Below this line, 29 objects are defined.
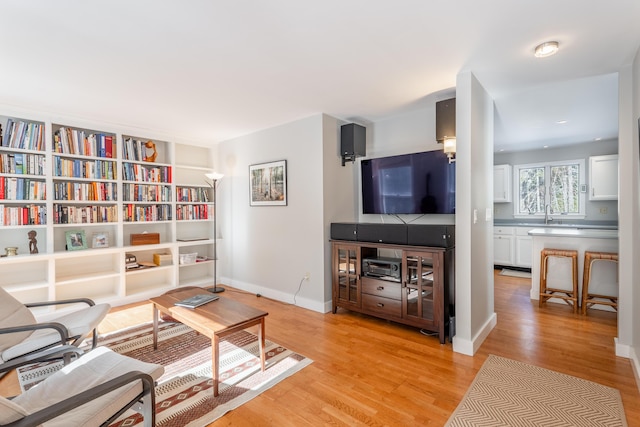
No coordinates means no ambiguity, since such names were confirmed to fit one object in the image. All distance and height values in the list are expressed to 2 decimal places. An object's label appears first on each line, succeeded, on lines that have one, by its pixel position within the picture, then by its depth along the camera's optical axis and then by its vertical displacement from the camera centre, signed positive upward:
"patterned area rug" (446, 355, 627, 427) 1.79 -1.24
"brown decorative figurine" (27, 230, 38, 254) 3.53 -0.32
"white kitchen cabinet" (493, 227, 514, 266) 5.80 -0.70
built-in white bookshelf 3.44 +0.04
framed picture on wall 4.06 +0.39
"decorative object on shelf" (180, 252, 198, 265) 4.66 -0.70
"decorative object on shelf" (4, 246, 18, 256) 3.38 -0.41
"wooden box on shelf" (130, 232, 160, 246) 4.23 -0.36
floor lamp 4.44 -0.11
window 5.60 +0.38
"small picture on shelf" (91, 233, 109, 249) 3.98 -0.36
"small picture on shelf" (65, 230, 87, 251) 3.78 -0.33
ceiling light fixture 2.15 +1.14
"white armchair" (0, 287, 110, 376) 1.95 -0.83
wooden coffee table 2.05 -0.79
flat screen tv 3.17 +0.29
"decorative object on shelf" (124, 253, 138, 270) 4.13 -0.66
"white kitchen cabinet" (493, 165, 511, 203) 6.18 +0.52
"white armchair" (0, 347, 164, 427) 1.09 -0.84
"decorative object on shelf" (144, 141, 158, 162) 4.46 +0.88
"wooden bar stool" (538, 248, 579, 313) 3.74 -0.95
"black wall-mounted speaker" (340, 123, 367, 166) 3.78 +0.86
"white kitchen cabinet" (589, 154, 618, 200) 5.14 +0.52
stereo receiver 3.15 -0.61
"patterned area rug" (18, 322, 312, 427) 1.90 -1.22
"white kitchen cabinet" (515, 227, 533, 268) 5.62 -0.72
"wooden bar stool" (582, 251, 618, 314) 3.53 -0.86
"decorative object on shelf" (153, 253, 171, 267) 4.48 -0.68
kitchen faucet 5.84 -0.13
